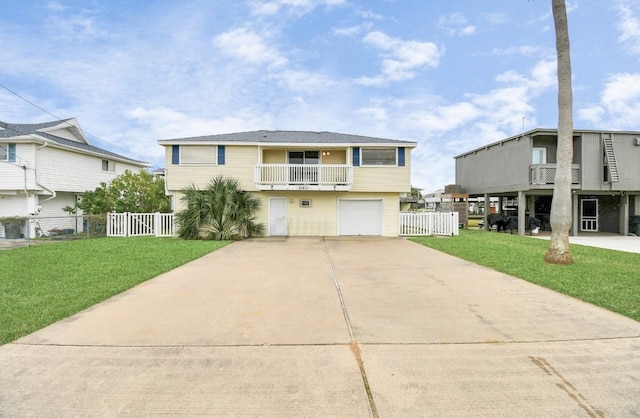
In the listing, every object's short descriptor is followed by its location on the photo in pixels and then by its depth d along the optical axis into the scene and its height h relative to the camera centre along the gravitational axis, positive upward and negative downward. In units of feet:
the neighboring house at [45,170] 52.03 +6.70
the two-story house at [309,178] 50.11 +4.67
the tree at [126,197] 53.06 +1.57
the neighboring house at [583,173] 51.16 +5.84
